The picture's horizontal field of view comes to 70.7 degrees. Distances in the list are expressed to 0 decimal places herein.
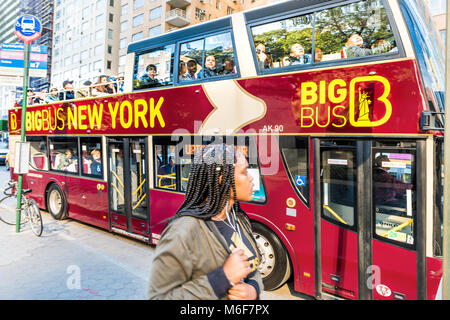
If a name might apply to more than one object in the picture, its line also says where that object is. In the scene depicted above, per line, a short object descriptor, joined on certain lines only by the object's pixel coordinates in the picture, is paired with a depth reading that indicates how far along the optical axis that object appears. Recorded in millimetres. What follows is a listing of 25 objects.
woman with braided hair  1521
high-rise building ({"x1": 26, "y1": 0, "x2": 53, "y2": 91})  60997
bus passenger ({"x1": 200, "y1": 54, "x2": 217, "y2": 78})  5410
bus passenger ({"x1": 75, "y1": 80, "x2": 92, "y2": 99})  8066
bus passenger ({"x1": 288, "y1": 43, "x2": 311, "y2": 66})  4441
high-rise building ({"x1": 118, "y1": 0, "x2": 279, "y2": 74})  36594
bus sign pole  7273
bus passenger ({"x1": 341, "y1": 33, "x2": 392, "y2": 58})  3863
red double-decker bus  3623
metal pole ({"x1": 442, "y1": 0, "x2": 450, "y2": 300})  2195
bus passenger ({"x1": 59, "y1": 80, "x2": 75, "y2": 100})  8686
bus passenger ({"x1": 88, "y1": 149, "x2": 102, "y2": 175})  7750
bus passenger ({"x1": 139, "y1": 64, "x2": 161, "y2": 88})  6379
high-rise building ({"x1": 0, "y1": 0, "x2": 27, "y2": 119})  100581
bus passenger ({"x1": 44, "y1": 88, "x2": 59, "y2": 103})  9292
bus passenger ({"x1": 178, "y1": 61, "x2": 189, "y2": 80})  5852
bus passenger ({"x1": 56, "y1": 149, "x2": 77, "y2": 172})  8559
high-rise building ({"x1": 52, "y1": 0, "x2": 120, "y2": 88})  47094
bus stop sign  7258
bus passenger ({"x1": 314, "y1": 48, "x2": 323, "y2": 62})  4332
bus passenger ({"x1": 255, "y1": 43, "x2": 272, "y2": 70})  4840
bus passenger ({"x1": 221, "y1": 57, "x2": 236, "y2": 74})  5189
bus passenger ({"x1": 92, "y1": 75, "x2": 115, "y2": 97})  7964
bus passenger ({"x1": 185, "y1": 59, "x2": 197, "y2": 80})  5691
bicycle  7355
